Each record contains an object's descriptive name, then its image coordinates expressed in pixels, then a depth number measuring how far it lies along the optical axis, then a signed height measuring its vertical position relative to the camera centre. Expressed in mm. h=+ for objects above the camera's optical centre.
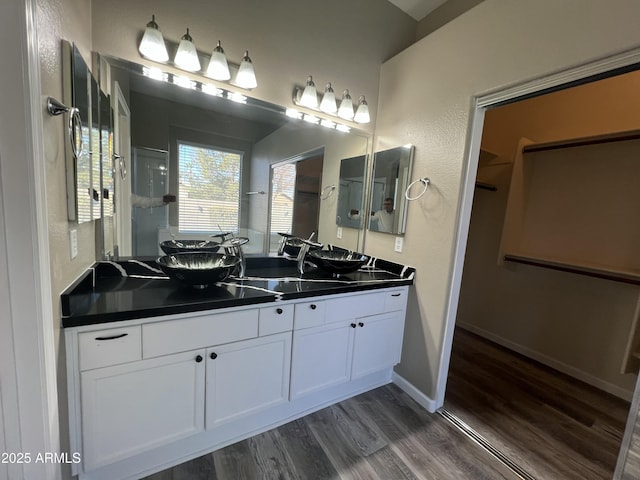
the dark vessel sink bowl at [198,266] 1362 -375
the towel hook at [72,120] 909 +246
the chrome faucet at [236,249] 1763 -316
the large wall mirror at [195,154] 1590 +302
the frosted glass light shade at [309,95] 1979 +798
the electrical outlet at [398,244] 2178 -241
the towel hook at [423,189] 1974 +207
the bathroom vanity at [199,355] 1147 -783
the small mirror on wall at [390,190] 2148 +194
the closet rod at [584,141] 2054 +717
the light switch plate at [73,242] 1132 -219
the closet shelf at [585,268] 2083 -332
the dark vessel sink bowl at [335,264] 1962 -394
